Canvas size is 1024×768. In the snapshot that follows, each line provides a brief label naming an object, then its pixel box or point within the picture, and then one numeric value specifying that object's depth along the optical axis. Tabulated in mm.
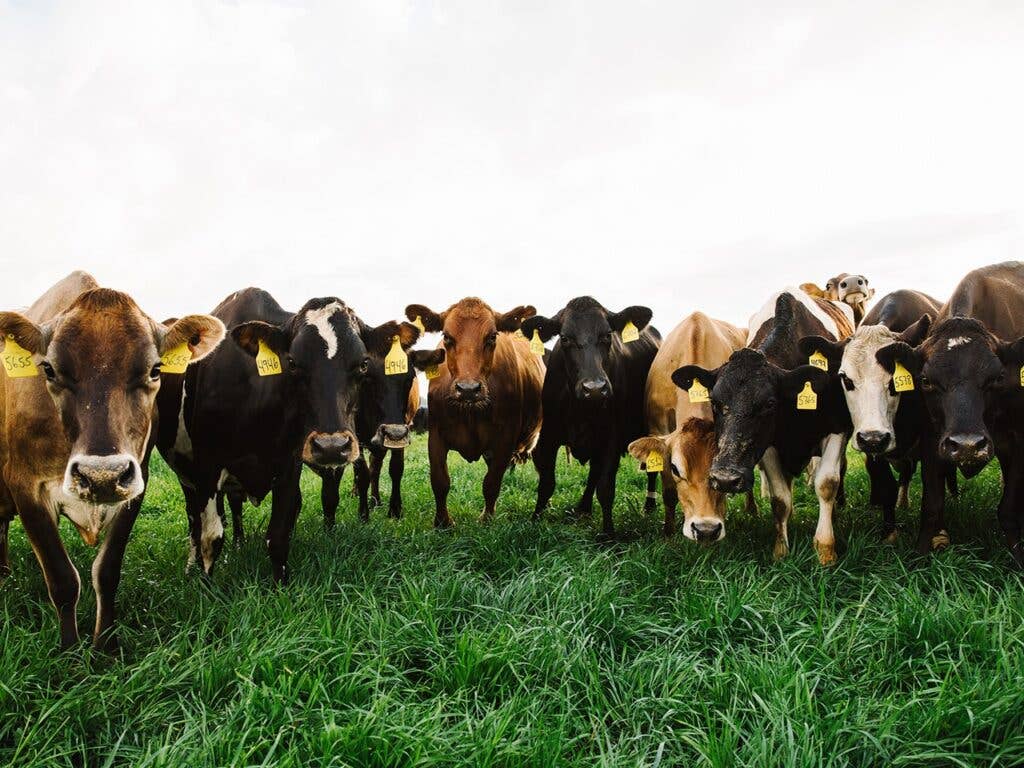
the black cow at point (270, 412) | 4590
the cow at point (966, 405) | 4305
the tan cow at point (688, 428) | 5020
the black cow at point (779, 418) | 4844
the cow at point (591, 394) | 6320
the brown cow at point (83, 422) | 3146
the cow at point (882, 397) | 4824
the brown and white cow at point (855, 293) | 10812
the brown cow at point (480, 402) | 6520
